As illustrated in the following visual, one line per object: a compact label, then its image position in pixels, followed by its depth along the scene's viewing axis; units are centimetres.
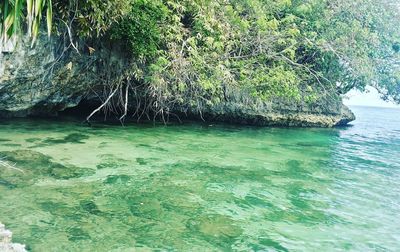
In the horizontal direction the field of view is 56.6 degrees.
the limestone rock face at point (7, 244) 261
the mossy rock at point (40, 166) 519
